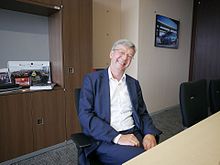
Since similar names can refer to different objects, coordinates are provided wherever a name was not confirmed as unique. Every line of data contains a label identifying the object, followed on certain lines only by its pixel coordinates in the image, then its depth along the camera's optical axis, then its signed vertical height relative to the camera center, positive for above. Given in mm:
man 1276 -419
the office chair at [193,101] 1478 -359
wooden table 802 -451
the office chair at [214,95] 1967 -371
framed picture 3570 +645
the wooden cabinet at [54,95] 1959 -397
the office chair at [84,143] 1122 -532
